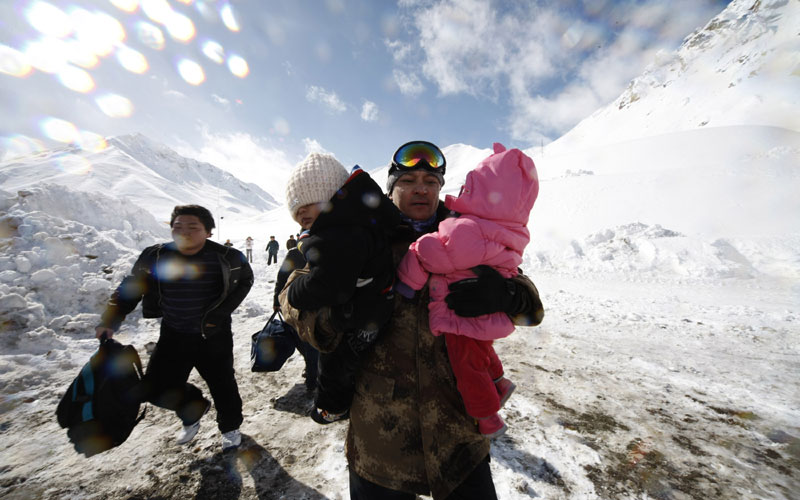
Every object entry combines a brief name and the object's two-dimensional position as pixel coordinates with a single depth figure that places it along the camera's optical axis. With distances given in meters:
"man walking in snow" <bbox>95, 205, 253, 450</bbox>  2.89
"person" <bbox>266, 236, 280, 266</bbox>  16.82
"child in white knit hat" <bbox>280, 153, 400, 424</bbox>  1.41
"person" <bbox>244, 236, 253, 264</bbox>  19.75
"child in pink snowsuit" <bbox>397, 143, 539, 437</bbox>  1.67
